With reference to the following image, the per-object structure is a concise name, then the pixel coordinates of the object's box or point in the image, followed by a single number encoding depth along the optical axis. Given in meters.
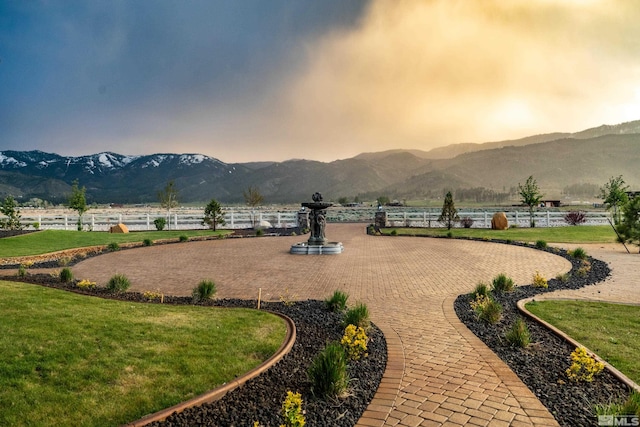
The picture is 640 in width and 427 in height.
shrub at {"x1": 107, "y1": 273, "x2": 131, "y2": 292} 9.02
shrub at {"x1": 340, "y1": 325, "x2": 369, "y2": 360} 5.33
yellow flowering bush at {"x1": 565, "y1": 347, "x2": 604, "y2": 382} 4.66
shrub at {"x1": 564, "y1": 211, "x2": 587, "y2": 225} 30.59
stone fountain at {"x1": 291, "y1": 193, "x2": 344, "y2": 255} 17.17
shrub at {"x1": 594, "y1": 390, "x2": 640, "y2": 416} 3.62
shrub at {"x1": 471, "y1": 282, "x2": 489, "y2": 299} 8.26
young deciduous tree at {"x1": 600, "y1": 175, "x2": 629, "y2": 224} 27.52
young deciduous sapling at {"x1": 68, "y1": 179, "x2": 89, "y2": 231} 28.92
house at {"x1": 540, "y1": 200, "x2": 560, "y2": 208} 71.09
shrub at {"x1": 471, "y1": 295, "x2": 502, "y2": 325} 6.92
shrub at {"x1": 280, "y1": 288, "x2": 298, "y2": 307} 8.08
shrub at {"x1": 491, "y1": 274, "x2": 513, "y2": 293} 9.09
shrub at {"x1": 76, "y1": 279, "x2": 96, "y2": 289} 9.26
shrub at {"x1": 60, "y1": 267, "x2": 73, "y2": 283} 9.99
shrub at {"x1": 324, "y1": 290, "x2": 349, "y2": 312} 7.57
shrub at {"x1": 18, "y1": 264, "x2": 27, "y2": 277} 10.61
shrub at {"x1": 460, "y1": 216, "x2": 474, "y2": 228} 29.35
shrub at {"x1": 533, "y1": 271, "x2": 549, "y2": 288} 9.65
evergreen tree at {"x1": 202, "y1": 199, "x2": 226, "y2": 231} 27.70
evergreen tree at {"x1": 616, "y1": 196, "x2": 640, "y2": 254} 16.17
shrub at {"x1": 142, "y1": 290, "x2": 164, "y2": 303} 8.34
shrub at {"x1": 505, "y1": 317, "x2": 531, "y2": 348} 5.74
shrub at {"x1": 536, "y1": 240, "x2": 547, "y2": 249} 16.86
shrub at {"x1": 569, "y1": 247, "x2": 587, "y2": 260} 13.91
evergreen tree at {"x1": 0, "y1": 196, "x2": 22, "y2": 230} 23.94
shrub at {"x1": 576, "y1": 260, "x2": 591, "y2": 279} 11.24
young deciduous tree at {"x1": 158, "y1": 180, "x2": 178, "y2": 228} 47.16
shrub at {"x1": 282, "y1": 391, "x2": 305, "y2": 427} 3.58
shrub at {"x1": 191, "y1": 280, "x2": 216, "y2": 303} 8.31
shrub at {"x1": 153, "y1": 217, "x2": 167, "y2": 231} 28.73
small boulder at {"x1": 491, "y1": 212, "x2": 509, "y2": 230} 27.58
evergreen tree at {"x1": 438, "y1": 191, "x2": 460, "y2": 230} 26.70
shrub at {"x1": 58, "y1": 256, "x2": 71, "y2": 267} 14.03
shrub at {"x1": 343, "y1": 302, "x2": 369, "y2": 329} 6.30
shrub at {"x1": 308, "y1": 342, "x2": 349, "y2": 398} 4.37
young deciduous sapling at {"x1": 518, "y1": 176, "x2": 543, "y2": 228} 29.34
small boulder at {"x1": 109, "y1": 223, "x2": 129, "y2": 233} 26.93
